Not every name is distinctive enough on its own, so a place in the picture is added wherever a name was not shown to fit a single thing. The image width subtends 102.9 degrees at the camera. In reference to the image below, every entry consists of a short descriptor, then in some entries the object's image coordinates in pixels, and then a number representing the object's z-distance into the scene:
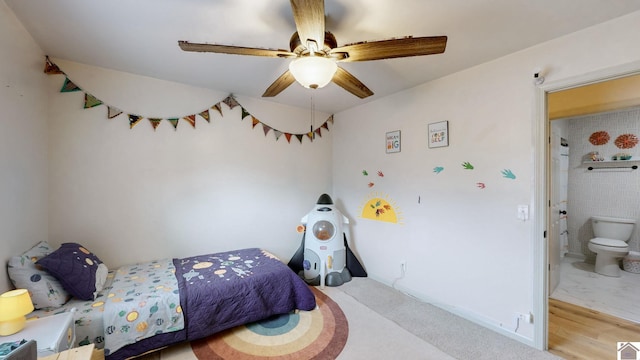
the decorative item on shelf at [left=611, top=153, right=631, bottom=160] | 3.69
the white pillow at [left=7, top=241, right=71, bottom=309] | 1.65
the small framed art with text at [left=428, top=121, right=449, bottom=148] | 2.64
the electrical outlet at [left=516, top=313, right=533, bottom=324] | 2.09
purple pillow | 1.81
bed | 1.73
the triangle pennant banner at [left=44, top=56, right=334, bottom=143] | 2.34
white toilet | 3.45
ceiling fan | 1.32
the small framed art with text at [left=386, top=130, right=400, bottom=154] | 3.13
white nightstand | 1.24
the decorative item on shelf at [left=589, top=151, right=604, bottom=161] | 3.94
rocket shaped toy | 3.26
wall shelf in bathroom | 3.67
